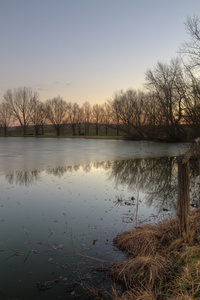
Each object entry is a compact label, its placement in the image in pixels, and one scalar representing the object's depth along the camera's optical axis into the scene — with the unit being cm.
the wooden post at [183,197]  410
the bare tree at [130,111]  5100
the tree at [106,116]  9140
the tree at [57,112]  8375
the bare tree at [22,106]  8250
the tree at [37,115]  8231
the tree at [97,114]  9652
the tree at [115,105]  6173
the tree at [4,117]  8712
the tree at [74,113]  9200
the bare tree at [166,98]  3638
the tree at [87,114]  9704
